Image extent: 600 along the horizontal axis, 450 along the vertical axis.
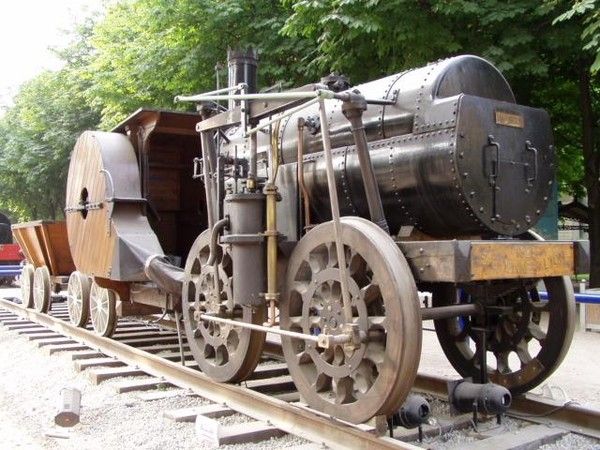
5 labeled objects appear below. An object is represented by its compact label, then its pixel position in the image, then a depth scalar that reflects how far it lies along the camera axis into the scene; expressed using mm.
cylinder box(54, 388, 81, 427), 4578
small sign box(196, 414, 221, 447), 4129
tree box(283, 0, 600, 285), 8953
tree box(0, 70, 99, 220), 24391
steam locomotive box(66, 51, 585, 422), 3863
